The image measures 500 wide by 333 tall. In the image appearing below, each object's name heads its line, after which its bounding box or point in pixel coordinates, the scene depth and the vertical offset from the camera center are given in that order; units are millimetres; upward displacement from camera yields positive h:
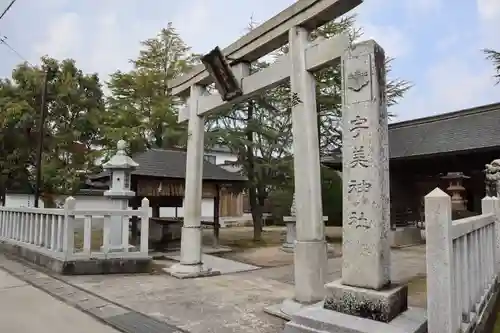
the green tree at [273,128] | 13875 +2562
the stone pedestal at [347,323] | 3369 -1147
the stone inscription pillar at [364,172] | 3873 +268
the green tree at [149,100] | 15464 +4155
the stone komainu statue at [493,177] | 8656 +482
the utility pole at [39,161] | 13070 +1191
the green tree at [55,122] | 15312 +3109
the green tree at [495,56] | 10375 +3878
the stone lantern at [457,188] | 14992 +400
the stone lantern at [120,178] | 9867 +480
